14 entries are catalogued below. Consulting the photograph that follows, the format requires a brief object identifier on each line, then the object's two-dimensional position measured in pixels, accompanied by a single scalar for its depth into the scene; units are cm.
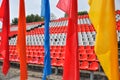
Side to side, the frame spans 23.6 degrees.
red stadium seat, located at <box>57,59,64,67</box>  915
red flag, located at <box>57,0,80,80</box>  367
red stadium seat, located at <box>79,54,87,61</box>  890
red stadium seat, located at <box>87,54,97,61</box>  853
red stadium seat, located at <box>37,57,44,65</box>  1025
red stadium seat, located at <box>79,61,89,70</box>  821
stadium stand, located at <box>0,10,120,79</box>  873
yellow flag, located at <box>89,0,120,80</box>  332
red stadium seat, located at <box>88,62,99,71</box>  781
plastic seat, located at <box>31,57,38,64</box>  1048
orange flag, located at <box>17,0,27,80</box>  459
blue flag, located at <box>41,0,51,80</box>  474
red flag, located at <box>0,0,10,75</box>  502
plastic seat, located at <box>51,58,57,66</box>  936
